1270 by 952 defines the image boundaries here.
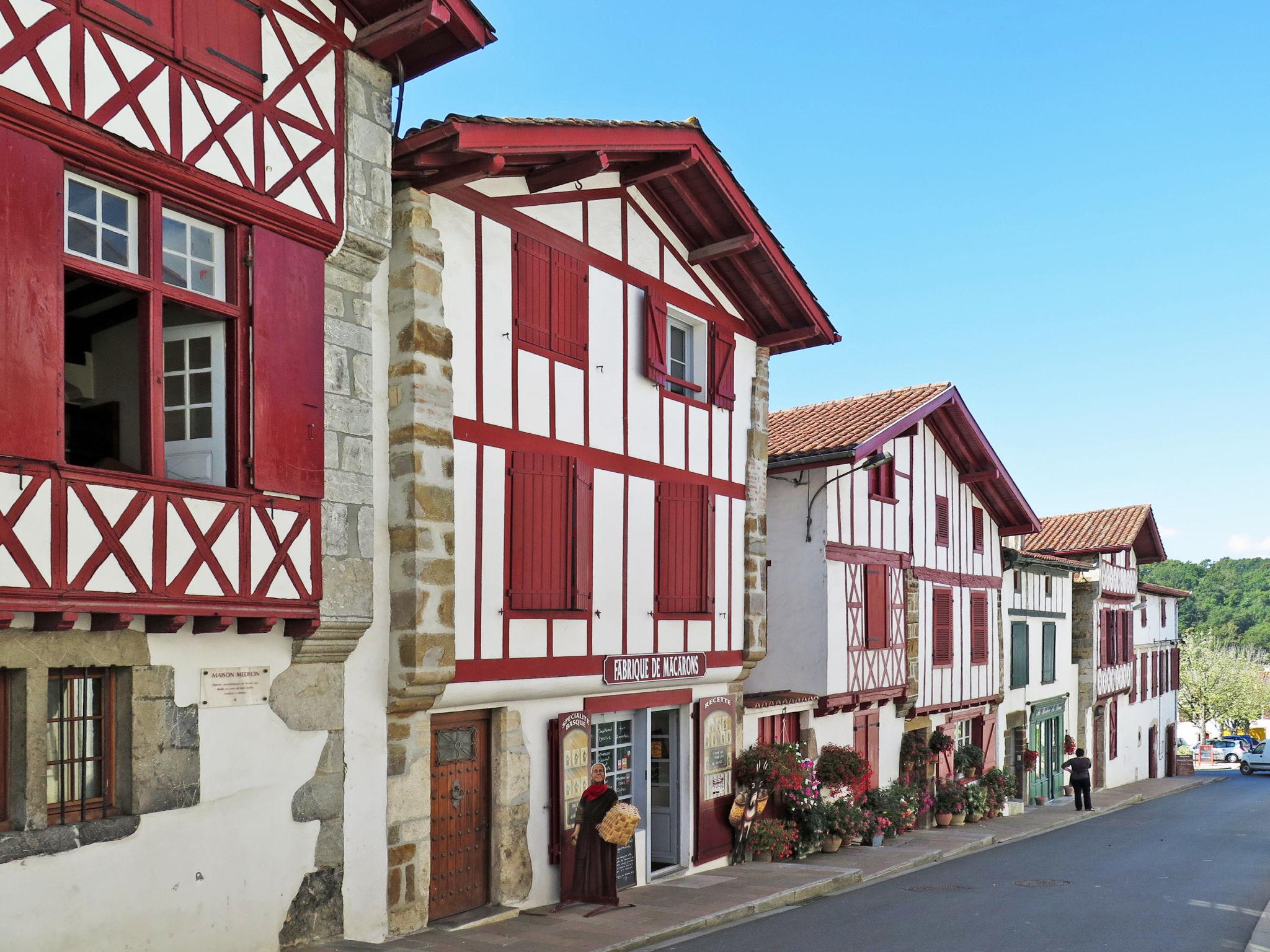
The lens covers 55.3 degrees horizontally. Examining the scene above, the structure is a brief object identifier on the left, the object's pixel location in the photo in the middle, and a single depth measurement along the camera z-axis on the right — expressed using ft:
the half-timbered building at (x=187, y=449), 21.84
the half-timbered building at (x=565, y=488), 30.89
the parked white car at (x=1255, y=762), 147.54
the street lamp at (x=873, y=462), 52.44
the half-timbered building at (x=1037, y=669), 81.97
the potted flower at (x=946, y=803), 66.28
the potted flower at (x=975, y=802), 68.59
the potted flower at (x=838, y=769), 53.31
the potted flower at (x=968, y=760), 69.56
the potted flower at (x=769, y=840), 47.01
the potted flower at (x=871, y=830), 55.26
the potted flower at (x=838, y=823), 51.57
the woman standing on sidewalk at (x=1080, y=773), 81.10
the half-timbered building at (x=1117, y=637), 100.94
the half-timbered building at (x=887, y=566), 54.65
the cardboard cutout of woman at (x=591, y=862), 35.22
